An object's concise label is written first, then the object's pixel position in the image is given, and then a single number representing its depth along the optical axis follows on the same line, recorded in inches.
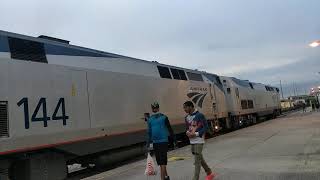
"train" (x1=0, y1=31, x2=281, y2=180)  253.2
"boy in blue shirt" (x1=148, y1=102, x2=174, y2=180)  228.9
